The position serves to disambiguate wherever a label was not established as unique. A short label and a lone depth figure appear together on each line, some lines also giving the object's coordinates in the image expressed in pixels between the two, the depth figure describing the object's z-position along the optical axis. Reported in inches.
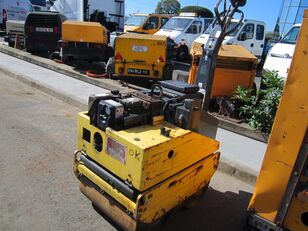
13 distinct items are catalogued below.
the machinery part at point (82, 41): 364.8
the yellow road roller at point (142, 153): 90.9
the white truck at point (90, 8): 650.8
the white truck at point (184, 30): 601.3
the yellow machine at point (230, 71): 237.1
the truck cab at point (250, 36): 522.3
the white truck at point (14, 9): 761.0
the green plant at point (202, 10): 1337.6
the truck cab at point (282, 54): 240.8
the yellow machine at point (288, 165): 82.7
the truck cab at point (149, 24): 678.9
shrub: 193.0
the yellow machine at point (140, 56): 306.3
